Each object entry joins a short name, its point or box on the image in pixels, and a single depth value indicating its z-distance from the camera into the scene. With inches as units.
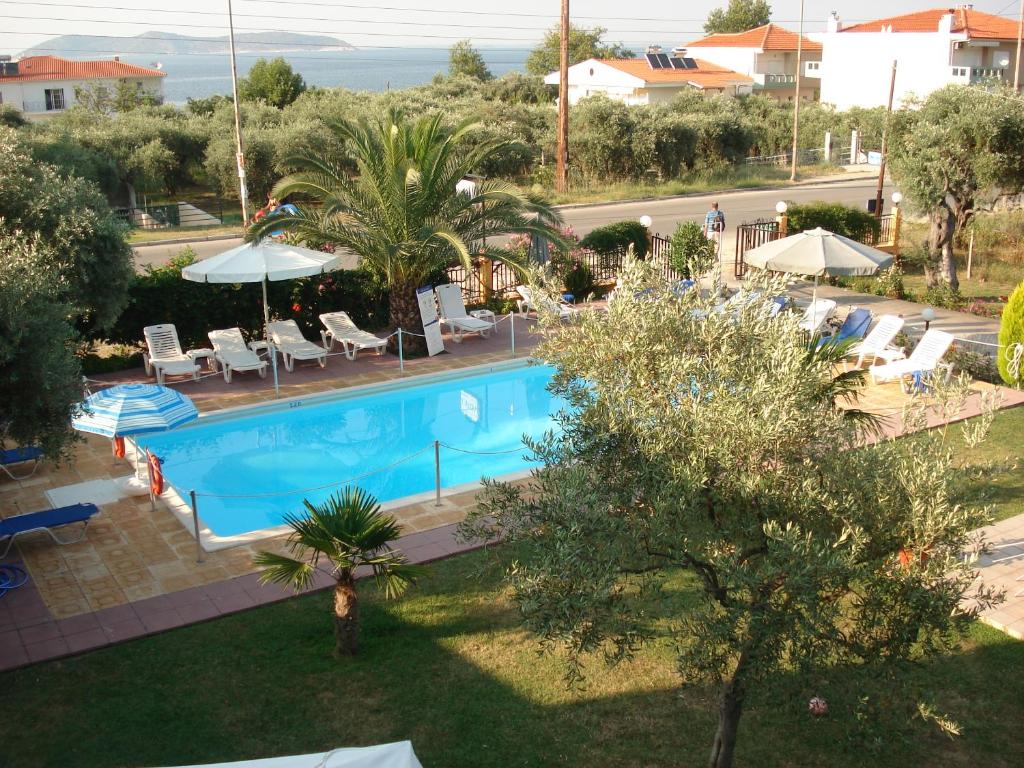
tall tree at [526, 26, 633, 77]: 4047.7
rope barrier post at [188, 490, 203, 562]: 390.6
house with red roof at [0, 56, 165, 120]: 2815.0
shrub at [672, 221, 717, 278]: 798.5
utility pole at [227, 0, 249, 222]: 1016.4
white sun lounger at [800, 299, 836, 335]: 655.1
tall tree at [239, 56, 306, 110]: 2300.7
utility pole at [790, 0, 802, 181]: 1655.3
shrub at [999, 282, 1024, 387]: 577.6
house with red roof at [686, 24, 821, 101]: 2883.9
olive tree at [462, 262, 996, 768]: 202.2
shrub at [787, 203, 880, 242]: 925.8
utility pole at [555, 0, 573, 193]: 1195.9
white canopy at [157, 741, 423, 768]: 194.7
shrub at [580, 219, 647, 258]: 832.9
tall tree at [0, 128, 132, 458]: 313.1
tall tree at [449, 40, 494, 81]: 3725.4
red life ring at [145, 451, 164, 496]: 437.1
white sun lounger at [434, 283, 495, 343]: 705.6
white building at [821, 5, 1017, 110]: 2158.0
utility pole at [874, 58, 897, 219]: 849.9
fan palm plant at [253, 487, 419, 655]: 309.1
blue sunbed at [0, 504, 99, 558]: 388.8
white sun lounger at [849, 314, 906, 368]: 625.3
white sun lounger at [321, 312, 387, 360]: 661.3
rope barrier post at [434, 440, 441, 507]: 432.0
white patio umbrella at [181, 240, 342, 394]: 583.2
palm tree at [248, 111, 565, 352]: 632.4
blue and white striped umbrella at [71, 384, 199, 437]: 444.5
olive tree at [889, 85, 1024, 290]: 749.3
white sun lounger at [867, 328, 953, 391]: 587.8
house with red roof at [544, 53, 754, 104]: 2463.1
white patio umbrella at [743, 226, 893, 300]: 620.7
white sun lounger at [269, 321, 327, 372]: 639.1
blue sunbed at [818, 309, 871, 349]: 642.8
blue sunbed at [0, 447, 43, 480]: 470.2
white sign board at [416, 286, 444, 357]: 666.8
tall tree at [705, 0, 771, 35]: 4778.5
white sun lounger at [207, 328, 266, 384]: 610.2
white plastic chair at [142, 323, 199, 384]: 596.4
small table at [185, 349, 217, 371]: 612.1
